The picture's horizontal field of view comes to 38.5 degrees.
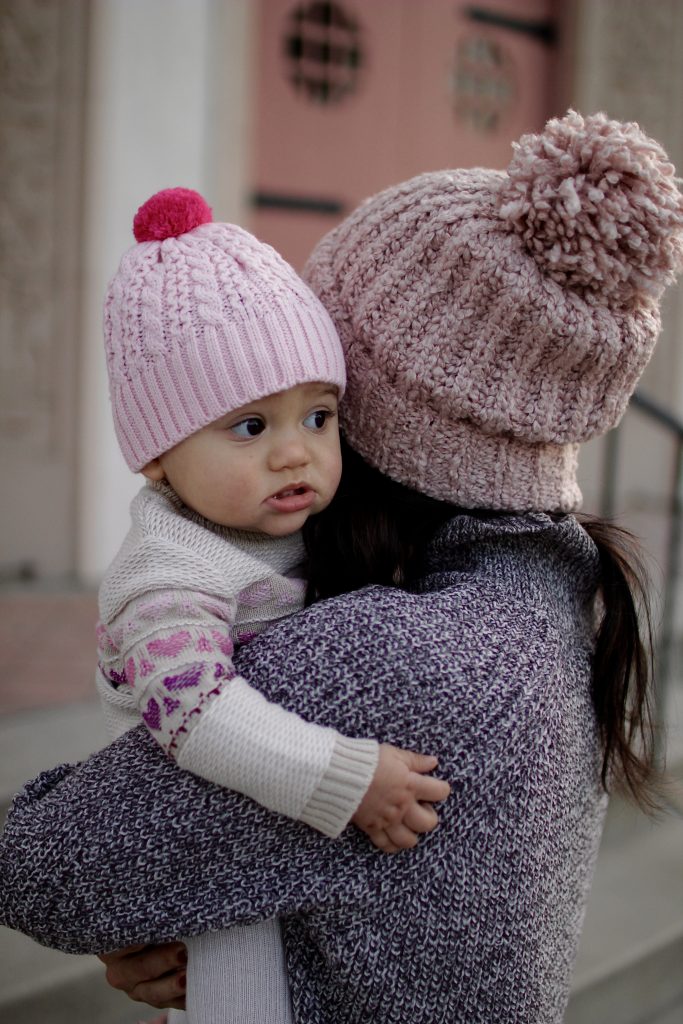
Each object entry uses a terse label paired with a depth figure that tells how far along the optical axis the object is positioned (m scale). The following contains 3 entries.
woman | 1.10
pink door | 5.23
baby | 1.07
